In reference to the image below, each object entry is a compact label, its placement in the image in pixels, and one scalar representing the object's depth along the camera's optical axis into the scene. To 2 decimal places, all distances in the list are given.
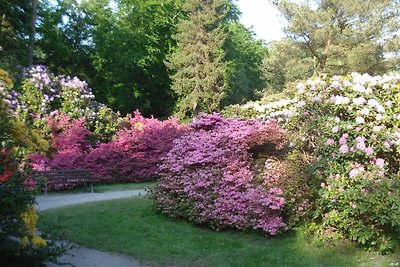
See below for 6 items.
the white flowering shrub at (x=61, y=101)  15.70
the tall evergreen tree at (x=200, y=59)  30.50
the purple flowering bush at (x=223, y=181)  7.28
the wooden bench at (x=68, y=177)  11.82
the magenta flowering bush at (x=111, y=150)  14.03
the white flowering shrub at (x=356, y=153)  6.21
